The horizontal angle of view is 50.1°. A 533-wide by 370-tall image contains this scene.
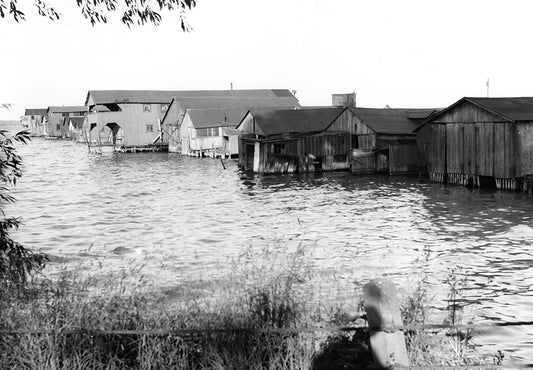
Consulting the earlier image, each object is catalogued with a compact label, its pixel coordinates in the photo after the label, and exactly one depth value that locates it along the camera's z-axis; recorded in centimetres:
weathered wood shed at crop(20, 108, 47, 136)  16529
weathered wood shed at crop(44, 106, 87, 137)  14362
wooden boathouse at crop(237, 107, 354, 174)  5550
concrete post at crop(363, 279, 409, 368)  491
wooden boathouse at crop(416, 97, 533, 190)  3681
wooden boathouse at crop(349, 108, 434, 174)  5191
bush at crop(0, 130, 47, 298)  827
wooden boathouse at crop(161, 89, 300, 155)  7756
